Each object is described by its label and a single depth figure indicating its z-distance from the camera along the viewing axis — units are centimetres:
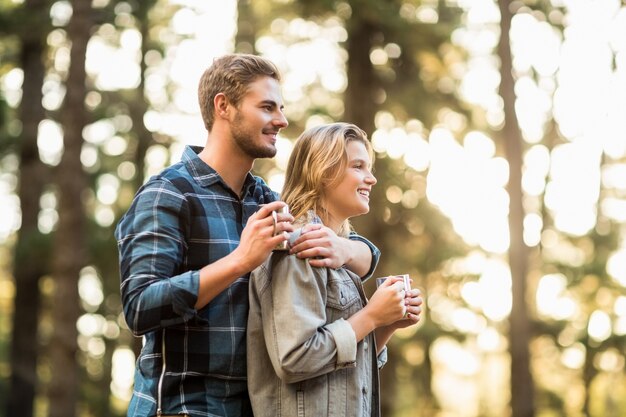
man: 302
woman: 313
